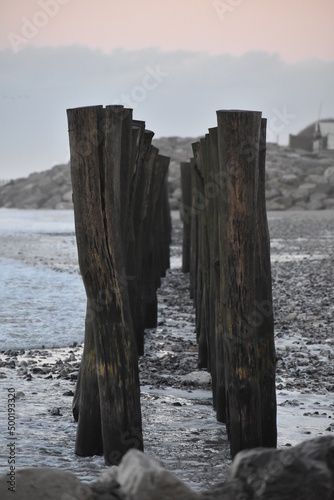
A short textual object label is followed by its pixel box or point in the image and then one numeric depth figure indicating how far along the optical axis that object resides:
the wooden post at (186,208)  29.66
